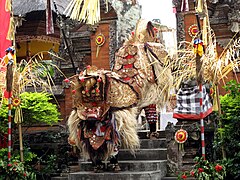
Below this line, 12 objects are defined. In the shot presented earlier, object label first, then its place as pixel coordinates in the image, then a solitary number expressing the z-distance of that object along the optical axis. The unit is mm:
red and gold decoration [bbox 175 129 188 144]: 7477
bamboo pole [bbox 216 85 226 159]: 7168
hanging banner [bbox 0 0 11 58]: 9902
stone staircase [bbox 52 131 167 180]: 7454
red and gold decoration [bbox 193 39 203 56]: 6633
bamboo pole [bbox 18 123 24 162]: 8203
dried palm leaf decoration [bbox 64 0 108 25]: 7050
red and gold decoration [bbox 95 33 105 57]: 11688
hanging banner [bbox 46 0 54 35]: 9117
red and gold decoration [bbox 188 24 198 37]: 10758
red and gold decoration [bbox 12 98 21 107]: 8094
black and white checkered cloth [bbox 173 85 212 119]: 7188
